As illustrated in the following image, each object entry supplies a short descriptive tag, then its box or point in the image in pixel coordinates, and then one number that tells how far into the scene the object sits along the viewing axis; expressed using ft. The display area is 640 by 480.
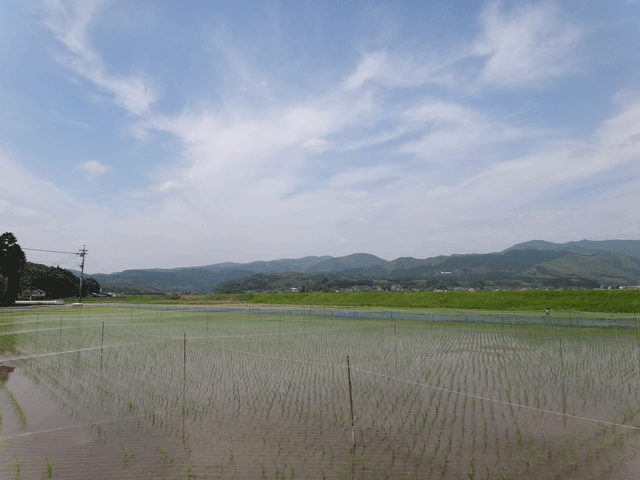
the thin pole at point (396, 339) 55.47
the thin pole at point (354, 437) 23.57
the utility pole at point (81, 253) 274.16
